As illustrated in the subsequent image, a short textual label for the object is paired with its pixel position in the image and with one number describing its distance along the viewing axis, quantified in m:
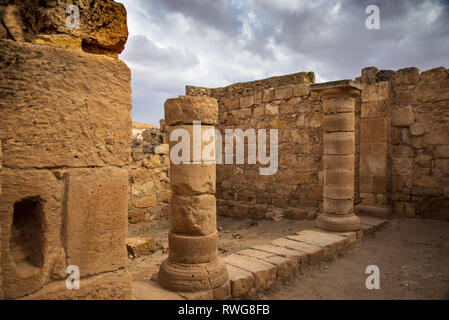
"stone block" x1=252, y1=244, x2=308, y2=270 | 4.79
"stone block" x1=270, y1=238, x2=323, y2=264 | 5.07
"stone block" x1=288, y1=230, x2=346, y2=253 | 5.51
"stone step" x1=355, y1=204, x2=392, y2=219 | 7.21
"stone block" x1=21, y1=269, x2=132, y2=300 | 2.42
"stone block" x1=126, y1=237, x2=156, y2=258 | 5.99
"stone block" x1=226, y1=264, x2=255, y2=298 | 3.88
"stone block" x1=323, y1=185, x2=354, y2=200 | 6.52
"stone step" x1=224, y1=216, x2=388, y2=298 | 4.08
